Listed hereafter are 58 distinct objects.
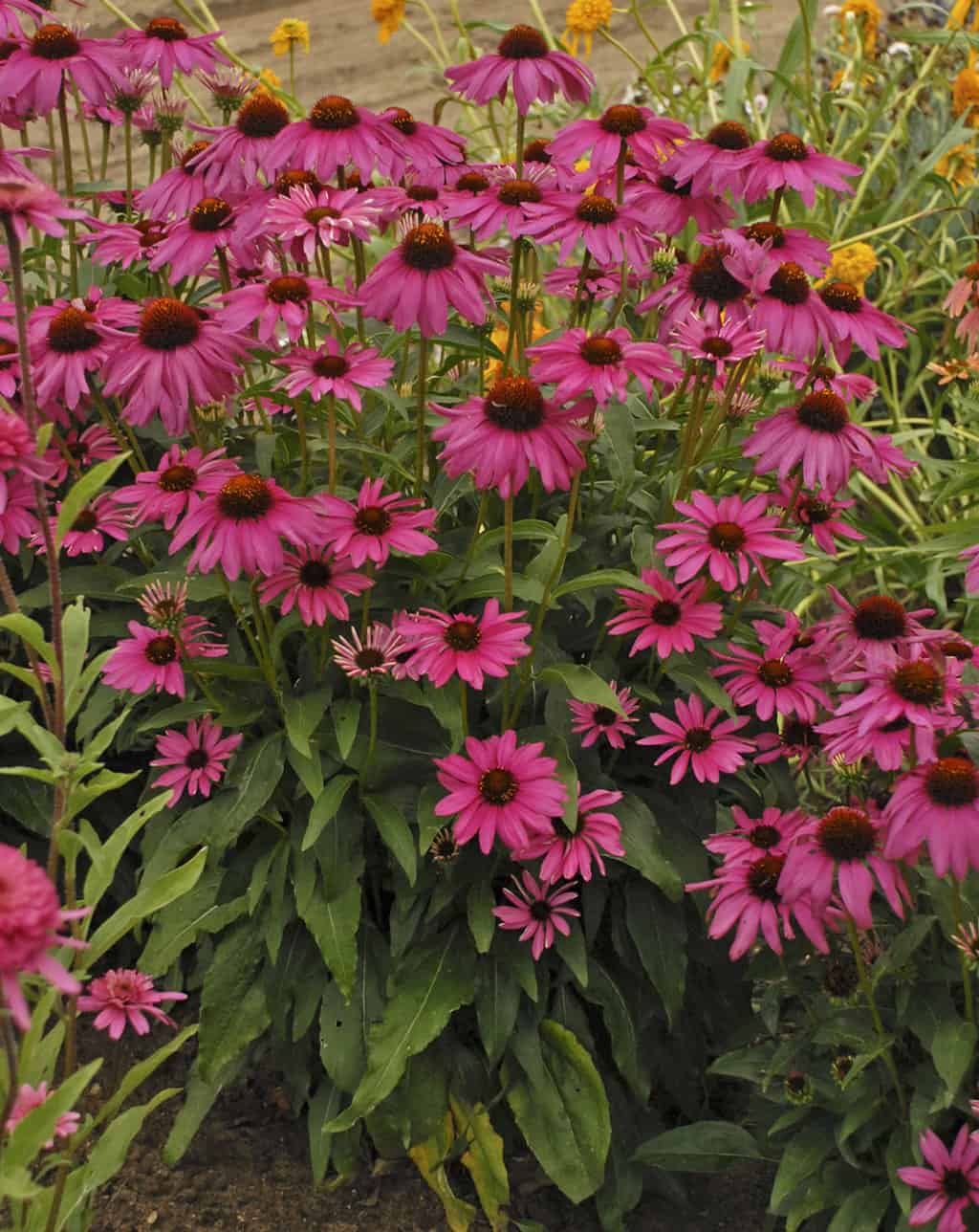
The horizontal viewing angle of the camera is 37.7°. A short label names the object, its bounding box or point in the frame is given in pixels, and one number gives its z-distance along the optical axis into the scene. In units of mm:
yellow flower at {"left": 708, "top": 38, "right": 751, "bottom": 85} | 3524
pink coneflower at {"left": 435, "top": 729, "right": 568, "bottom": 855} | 1500
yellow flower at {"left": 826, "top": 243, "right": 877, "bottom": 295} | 2625
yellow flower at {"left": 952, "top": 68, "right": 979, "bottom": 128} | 3074
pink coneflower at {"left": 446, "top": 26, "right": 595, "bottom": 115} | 1694
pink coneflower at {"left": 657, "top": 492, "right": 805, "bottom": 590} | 1595
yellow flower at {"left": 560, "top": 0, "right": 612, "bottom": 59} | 3096
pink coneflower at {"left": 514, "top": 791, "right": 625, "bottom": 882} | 1562
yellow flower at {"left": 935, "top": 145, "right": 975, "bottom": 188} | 3281
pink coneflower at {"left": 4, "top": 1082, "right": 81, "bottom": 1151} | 1181
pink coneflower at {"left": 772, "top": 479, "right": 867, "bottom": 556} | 1764
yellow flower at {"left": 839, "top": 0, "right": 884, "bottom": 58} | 3424
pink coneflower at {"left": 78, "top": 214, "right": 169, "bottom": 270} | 1809
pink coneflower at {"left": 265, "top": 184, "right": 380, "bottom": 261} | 1557
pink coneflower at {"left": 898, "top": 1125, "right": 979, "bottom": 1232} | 1402
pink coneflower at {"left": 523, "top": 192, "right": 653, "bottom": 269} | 1606
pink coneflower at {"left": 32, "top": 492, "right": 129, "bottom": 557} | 1751
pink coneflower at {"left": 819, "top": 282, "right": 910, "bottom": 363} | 1641
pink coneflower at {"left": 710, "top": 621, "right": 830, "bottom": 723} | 1641
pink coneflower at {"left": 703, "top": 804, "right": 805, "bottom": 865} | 1539
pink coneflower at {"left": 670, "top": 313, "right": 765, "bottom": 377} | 1618
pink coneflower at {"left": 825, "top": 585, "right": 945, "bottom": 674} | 1516
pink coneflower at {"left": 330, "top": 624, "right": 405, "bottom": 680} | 1559
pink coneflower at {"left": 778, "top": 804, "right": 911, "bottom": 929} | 1388
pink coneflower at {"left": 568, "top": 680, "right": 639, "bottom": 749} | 1664
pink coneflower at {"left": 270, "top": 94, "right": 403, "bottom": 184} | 1613
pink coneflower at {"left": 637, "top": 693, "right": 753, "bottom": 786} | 1629
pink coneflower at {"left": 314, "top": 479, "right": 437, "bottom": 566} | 1525
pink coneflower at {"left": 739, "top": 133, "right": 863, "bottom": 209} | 1628
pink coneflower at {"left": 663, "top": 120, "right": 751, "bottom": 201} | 1635
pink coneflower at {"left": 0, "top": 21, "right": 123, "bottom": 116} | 1769
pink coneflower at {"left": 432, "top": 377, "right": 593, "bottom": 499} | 1442
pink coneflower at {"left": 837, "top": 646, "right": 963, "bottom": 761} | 1386
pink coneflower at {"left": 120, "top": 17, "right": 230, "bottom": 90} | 1842
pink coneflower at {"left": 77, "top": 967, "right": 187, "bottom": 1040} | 1480
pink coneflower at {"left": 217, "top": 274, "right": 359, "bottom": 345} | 1539
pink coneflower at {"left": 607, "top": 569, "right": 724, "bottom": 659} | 1617
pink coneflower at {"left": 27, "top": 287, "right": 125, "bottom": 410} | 1618
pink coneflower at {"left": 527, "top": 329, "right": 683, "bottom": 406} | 1487
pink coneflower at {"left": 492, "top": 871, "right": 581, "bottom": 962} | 1630
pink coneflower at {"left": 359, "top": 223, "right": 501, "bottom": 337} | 1511
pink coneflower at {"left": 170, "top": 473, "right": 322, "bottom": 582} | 1466
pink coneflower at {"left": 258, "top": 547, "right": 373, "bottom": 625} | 1554
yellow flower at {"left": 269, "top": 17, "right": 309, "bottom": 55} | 2885
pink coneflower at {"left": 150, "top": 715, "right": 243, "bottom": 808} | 1695
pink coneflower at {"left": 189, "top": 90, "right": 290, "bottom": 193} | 1707
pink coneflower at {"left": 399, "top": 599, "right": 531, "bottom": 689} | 1493
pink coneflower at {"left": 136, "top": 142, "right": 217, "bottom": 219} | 1750
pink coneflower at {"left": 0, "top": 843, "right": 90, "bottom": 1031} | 750
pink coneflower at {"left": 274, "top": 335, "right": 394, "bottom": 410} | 1526
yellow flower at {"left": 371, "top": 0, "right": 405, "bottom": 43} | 3137
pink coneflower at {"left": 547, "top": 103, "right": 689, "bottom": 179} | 1696
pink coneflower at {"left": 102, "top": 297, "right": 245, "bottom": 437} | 1533
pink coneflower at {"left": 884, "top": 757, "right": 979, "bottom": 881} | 1308
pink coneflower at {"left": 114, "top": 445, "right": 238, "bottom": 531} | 1562
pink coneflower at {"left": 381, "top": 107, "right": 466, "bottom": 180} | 1706
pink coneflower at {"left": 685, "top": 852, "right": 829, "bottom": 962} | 1472
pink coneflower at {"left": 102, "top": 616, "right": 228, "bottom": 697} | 1624
